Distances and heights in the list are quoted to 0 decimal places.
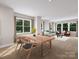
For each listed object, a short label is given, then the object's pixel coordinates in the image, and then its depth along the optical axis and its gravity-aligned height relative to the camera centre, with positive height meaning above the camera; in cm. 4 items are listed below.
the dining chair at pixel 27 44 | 160 -58
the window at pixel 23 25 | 395 +34
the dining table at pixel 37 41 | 182 -50
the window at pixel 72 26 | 627 +32
